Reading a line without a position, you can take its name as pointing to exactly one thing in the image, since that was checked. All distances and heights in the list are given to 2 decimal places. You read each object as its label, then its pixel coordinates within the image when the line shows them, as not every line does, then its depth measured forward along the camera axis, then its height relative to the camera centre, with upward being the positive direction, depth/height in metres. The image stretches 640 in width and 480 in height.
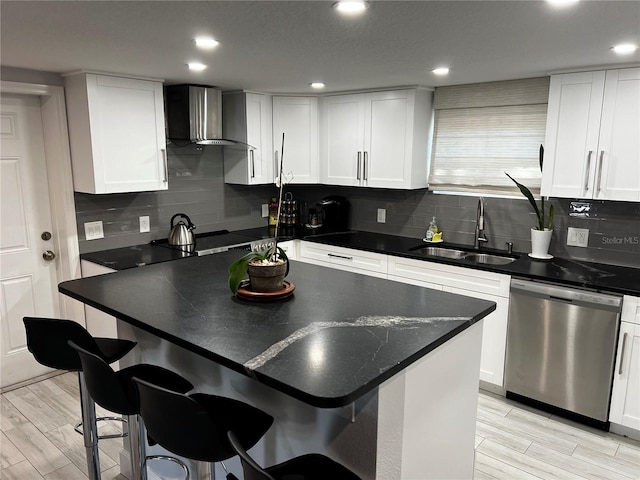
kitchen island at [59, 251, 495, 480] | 1.44 -0.58
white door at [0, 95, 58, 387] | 3.33 -0.46
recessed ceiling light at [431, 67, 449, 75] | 3.02 +0.66
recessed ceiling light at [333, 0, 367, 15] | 1.71 +0.61
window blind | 3.56 +0.29
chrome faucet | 3.79 -0.43
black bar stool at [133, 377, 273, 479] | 1.40 -0.80
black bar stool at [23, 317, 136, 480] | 1.93 -0.72
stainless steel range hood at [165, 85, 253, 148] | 3.79 +0.46
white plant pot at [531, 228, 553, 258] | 3.38 -0.50
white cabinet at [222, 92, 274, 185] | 4.17 +0.32
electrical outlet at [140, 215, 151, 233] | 3.91 -0.45
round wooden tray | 2.00 -0.53
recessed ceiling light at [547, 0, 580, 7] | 1.68 +0.60
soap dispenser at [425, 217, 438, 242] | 4.09 -0.50
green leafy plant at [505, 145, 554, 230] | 3.34 -0.26
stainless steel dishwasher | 2.81 -1.10
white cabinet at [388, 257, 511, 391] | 3.22 -0.84
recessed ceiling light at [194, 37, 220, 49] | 2.26 +0.62
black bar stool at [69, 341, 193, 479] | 1.68 -0.82
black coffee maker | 4.64 -0.42
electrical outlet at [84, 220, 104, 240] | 3.58 -0.47
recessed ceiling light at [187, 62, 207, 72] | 2.91 +0.65
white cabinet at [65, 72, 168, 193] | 3.23 +0.27
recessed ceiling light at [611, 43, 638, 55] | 2.35 +0.63
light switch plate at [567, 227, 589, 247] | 3.39 -0.46
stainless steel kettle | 3.83 -0.54
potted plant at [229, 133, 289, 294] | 1.99 -0.42
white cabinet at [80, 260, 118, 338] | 3.38 -1.11
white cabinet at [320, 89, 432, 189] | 3.89 +0.29
